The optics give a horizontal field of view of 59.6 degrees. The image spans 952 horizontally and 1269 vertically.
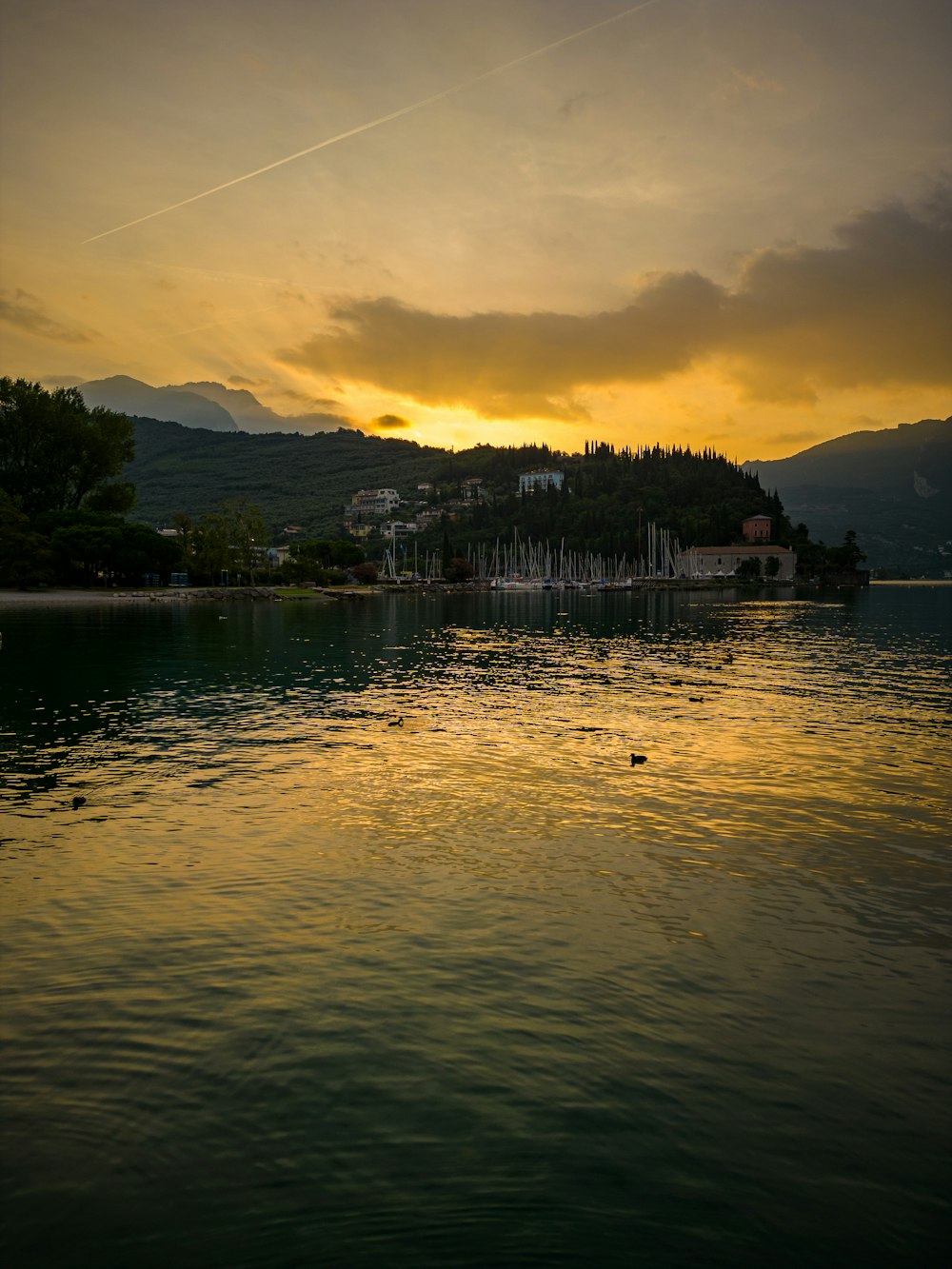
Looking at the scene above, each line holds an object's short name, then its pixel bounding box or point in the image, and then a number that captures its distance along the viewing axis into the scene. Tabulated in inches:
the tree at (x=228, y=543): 6638.8
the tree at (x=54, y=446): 5565.9
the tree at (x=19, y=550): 5044.3
